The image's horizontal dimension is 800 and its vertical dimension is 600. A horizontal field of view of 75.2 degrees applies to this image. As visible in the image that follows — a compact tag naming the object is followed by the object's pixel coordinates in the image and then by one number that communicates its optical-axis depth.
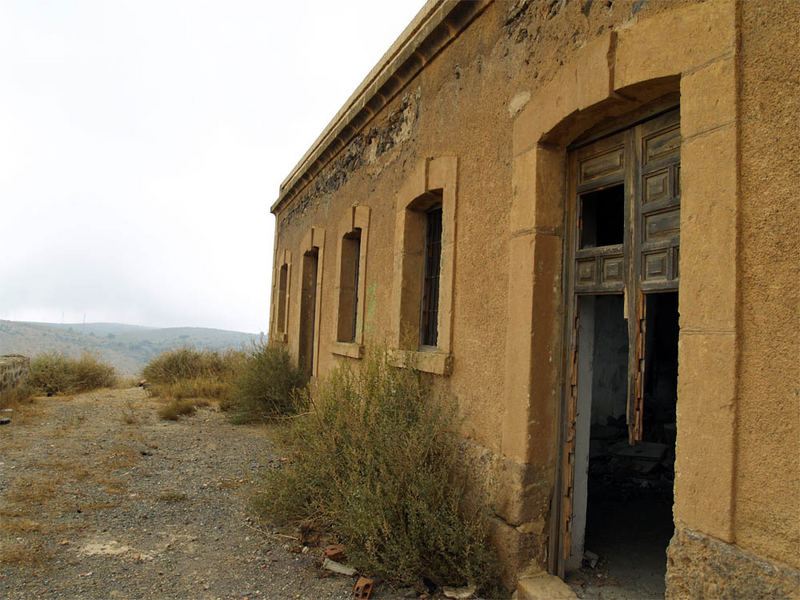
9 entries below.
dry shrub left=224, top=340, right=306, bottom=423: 9.12
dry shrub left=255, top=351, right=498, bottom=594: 3.39
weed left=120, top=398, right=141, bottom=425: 8.74
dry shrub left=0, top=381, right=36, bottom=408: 9.36
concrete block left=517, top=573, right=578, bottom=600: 3.08
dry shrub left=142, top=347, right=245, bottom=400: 12.56
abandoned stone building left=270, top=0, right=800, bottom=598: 2.11
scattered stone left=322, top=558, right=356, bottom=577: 3.65
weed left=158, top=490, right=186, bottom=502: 5.17
